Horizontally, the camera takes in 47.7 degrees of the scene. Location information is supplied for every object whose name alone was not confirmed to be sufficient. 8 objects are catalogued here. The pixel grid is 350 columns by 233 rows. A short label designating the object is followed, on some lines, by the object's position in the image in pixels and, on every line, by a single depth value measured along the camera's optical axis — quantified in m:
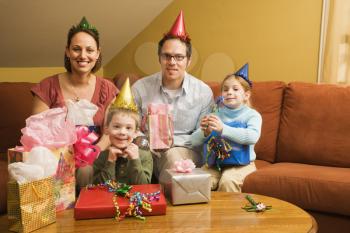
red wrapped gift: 1.24
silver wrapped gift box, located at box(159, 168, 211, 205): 1.36
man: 2.08
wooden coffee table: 1.17
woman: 1.96
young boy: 1.47
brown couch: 1.83
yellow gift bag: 1.11
